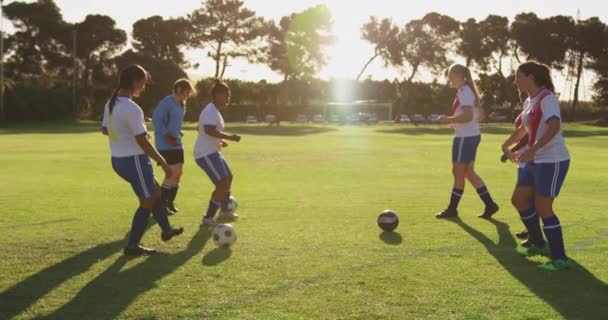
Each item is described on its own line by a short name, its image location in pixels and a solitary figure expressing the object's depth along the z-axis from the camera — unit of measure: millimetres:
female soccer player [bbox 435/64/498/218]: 9109
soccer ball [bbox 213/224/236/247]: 7324
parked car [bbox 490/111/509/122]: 93438
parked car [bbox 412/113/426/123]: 85212
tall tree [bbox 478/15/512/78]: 91312
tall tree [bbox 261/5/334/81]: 83875
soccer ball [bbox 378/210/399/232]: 8336
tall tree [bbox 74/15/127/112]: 83250
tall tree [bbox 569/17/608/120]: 88875
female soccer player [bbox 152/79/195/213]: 9562
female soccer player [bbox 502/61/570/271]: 6172
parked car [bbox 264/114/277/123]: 80181
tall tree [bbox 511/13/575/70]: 88875
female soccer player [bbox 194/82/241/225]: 8461
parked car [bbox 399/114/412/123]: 88875
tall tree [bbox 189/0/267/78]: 83375
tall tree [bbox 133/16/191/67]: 84750
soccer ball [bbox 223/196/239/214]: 9547
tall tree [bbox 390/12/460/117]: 87688
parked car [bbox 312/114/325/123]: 84250
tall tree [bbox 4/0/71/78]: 83750
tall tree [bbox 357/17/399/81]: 86688
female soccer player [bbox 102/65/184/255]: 6535
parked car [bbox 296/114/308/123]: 85250
